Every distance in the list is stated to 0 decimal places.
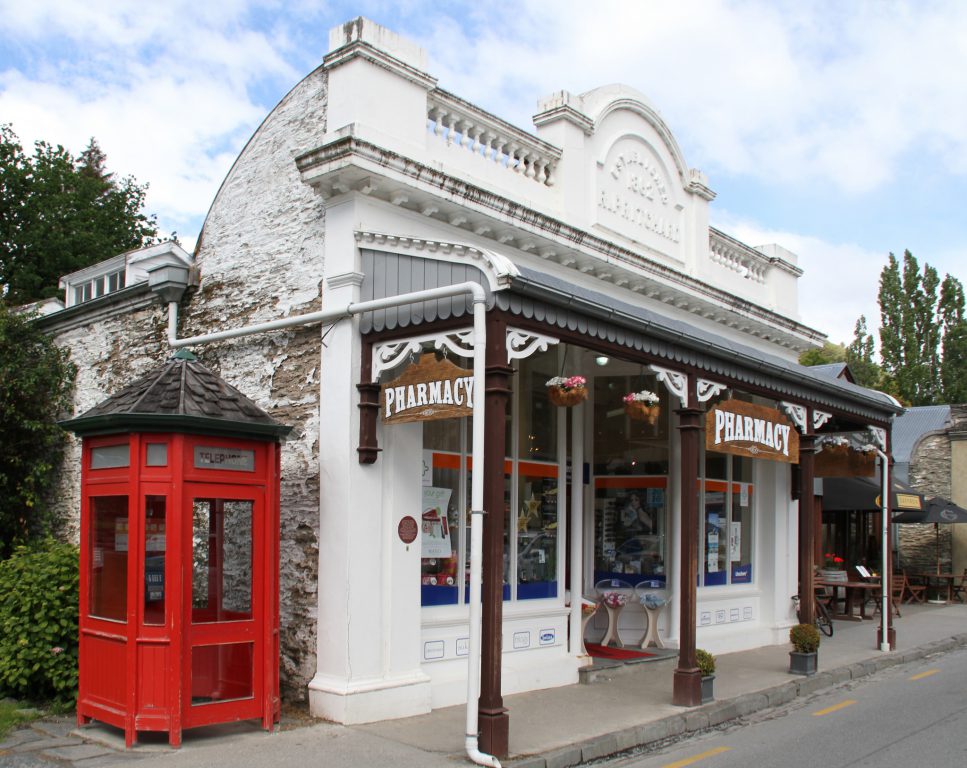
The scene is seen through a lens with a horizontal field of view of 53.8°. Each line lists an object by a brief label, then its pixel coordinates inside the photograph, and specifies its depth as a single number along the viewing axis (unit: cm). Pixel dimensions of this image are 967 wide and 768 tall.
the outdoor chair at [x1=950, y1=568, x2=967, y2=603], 2202
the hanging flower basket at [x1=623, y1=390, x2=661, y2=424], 985
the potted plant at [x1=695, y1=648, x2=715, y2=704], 955
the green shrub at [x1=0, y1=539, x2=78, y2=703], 879
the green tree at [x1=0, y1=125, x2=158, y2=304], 2347
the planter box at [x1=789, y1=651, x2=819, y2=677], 1138
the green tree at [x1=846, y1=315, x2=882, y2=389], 4412
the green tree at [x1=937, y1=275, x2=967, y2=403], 4038
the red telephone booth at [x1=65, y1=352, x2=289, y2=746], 741
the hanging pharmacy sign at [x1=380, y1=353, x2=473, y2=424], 784
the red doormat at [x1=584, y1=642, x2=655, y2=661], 1157
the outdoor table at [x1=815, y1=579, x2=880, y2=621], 1778
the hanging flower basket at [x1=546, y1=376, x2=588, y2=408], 888
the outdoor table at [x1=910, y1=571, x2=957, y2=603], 2158
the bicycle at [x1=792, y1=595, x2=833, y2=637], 1531
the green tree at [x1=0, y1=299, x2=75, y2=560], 1216
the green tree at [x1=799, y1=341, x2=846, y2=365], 4581
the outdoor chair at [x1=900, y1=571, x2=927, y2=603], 2150
